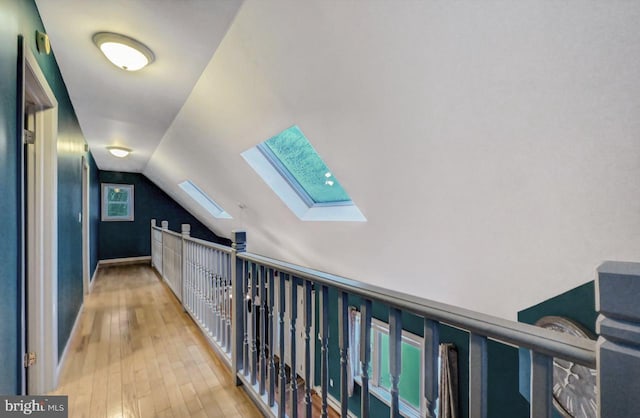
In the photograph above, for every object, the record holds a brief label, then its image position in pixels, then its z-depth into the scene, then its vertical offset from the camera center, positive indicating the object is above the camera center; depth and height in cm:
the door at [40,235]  165 -15
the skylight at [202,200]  614 +25
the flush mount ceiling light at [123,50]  180 +109
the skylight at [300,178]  286 +37
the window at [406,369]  308 -194
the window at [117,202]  683 +23
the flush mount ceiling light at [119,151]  457 +103
